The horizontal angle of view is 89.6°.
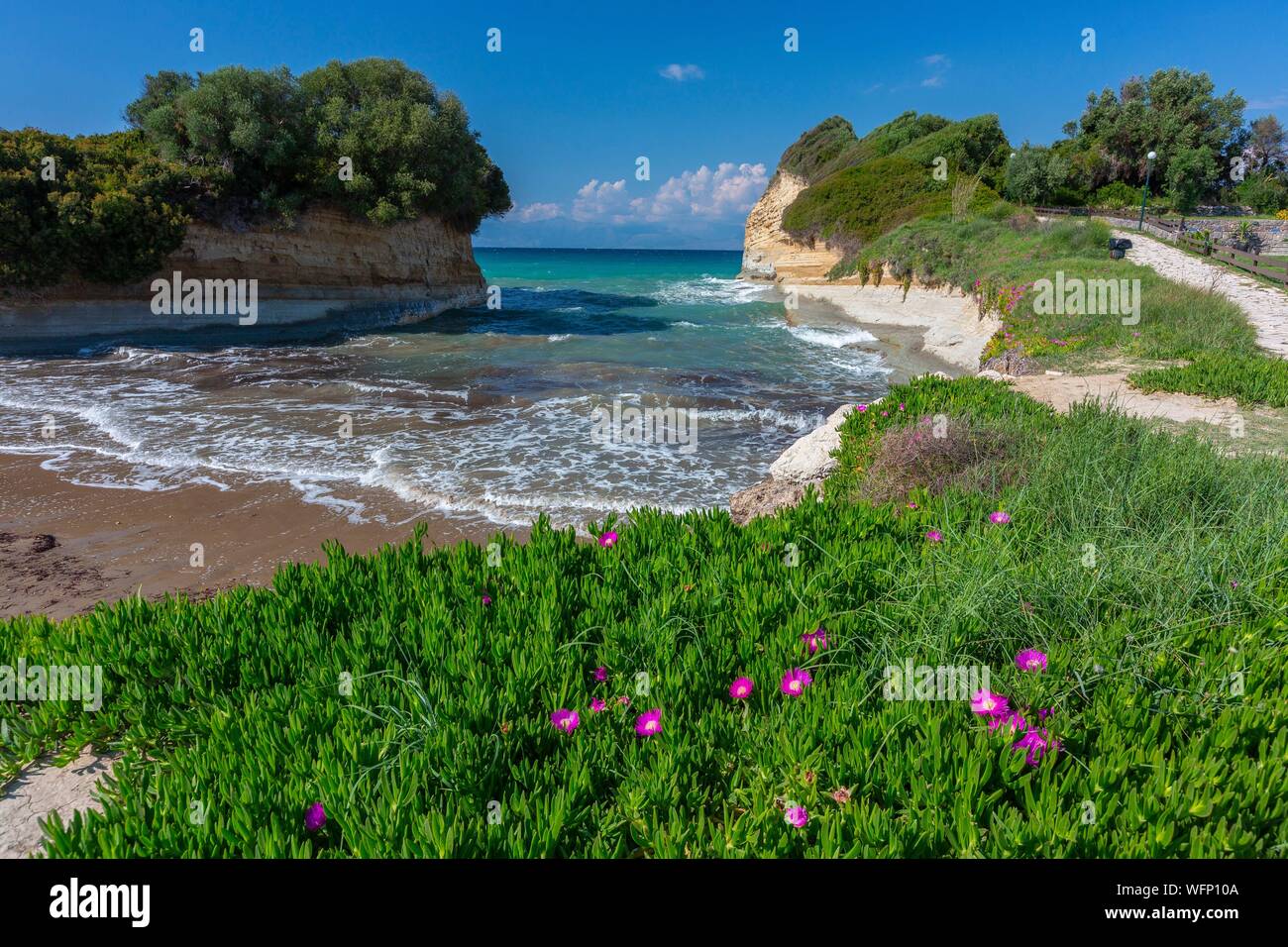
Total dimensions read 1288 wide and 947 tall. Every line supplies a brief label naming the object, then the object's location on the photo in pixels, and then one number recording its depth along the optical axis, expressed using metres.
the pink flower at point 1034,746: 2.43
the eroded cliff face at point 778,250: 51.41
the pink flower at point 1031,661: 2.91
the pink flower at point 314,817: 2.23
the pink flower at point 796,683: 2.88
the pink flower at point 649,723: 2.67
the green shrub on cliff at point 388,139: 31.06
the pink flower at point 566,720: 2.70
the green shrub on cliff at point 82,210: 22.47
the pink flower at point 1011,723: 2.53
